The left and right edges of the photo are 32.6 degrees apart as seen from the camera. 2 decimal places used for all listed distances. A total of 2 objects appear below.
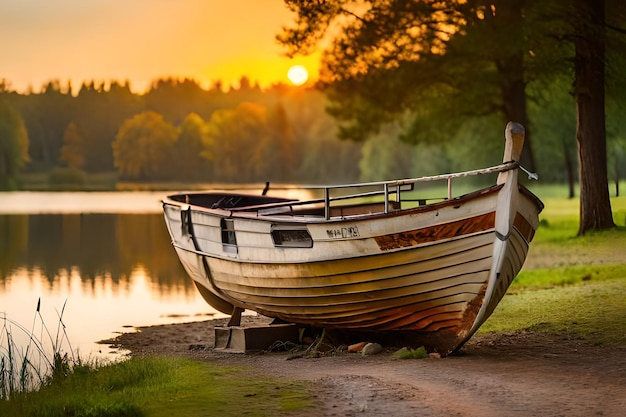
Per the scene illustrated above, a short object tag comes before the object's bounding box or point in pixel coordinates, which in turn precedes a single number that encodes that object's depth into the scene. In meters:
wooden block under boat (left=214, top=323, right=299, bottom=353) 14.32
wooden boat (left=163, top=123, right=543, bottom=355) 11.58
